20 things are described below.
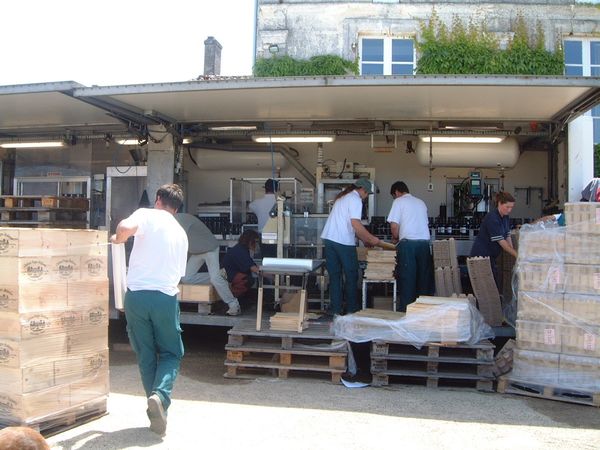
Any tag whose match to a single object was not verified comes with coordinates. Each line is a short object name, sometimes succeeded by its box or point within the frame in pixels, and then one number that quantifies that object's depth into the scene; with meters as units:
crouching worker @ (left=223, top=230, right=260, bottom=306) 7.67
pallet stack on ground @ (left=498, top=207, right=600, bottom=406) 5.55
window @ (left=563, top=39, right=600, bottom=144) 12.80
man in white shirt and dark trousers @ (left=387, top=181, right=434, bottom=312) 7.46
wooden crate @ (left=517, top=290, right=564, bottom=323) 5.70
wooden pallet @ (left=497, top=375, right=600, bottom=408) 5.48
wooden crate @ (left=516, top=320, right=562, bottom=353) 5.66
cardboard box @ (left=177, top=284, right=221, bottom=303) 7.33
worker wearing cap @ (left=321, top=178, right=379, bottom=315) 7.11
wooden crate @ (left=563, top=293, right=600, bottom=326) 5.56
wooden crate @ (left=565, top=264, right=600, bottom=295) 5.61
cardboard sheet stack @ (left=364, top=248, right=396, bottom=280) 7.28
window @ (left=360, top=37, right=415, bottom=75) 13.14
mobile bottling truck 7.23
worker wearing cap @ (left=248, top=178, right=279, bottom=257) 9.55
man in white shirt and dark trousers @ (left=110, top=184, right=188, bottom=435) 4.41
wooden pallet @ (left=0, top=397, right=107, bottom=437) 4.27
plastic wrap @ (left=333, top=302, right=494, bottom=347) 5.98
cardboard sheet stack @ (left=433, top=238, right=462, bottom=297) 7.60
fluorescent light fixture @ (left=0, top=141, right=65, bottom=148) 10.56
